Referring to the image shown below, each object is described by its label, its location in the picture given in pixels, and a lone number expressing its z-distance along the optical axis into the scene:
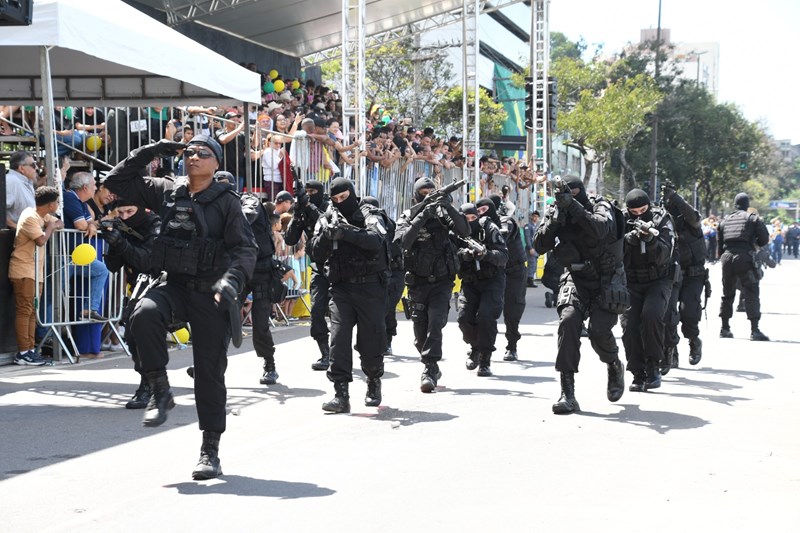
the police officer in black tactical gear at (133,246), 7.70
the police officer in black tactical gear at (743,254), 15.09
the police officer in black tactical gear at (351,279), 8.44
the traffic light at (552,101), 30.95
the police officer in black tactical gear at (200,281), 6.11
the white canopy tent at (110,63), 10.17
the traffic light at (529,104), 30.47
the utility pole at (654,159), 57.03
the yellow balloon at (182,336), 12.93
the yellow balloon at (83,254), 10.78
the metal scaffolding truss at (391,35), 29.33
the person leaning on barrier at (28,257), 10.66
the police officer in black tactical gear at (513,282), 12.22
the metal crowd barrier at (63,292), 11.16
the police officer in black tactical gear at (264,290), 9.95
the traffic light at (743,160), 64.85
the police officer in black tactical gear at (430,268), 9.77
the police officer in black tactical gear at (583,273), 8.52
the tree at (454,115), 42.22
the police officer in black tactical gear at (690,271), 11.89
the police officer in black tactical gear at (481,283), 10.74
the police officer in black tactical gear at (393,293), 10.27
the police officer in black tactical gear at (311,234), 9.80
